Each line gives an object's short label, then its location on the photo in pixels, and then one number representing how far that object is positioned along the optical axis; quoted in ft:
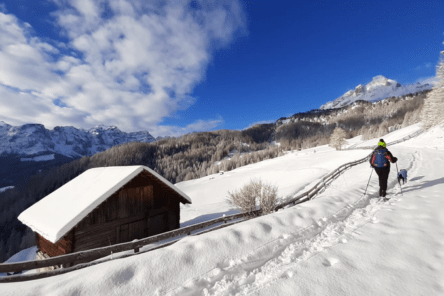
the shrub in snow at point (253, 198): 30.14
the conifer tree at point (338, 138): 194.18
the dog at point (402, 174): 28.81
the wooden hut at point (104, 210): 27.25
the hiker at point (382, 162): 24.52
